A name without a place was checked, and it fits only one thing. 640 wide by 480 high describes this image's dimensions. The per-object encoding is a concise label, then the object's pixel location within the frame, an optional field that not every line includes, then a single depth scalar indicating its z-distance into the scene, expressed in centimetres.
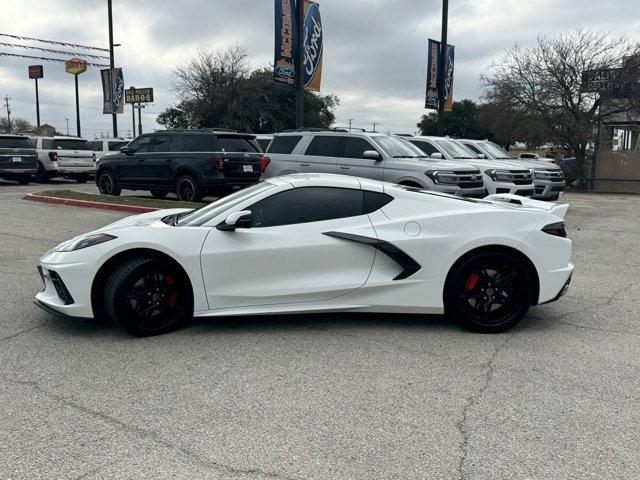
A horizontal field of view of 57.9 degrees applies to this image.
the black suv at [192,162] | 1333
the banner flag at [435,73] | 2145
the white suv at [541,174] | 1463
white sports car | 466
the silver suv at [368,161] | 1079
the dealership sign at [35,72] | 6097
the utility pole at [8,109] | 9668
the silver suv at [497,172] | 1296
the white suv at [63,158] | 2189
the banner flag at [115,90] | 3188
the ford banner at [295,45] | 1606
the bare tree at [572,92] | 2434
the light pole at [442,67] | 2131
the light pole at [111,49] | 2989
